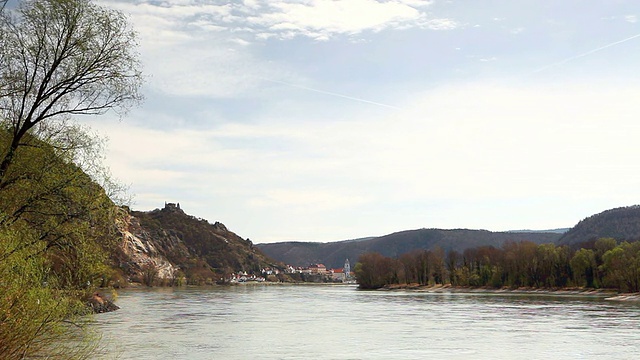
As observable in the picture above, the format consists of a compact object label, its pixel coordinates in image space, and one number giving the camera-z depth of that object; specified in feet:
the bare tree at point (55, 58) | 67.31
